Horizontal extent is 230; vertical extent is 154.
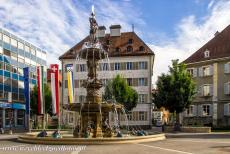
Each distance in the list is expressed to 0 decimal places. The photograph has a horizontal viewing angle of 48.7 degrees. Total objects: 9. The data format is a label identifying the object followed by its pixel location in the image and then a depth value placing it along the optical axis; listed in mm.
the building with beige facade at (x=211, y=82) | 36774
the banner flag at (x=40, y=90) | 29400
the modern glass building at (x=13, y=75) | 41945
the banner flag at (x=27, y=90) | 32407
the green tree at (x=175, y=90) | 31258
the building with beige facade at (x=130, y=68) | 43018
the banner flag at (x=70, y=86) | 29879
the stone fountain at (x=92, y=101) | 17056
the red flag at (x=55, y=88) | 28098
